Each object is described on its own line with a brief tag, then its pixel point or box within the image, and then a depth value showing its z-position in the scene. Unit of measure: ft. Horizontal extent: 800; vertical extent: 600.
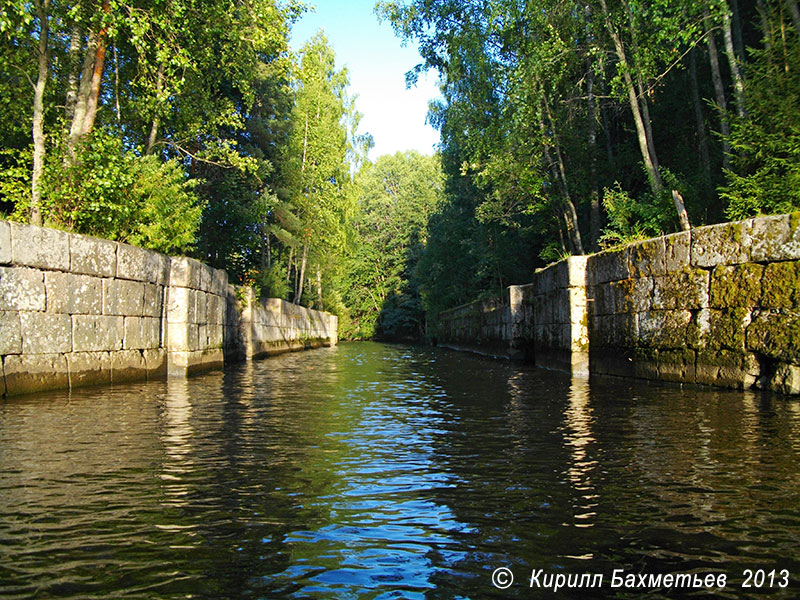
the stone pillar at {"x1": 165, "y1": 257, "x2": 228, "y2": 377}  39.37
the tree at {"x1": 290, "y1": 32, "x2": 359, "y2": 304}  109.29
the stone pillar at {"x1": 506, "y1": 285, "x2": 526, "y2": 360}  58.71
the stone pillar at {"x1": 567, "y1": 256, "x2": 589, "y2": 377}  39.83
